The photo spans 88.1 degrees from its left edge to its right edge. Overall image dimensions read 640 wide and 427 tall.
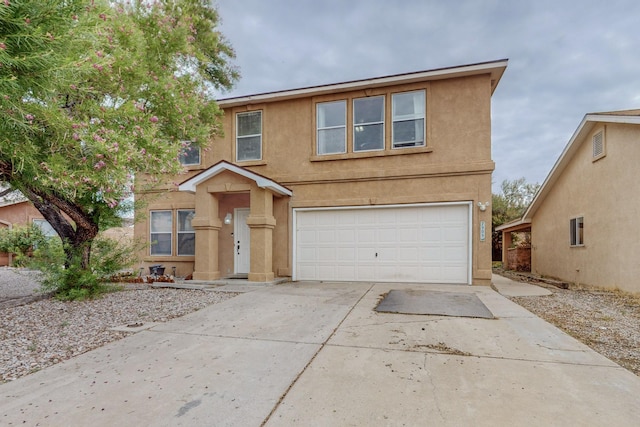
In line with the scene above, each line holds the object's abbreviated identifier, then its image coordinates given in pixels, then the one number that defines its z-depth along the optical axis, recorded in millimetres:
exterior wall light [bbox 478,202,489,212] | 8929
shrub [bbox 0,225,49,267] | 15859
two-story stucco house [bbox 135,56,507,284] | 9188
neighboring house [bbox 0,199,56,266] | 19078
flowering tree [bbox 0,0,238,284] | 3033
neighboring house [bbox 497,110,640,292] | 8547
